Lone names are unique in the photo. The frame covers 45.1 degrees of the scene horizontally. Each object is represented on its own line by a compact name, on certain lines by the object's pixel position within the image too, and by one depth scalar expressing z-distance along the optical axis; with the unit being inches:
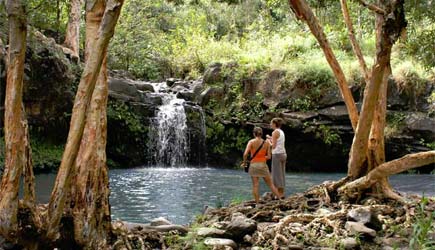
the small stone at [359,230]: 263.9
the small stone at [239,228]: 261.4
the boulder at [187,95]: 852.6
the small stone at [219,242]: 239.6
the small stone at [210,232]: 256.0
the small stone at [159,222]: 309.0
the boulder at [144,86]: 850.9
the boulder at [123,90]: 794.2
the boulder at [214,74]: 854.5
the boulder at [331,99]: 764.6
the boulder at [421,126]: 729.0
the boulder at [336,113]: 745.6
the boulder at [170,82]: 950.7
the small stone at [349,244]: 248.7
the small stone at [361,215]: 280.2
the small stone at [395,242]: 257.0
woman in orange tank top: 370.6
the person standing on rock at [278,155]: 386.3
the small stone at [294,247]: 247.8
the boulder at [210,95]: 838.5
